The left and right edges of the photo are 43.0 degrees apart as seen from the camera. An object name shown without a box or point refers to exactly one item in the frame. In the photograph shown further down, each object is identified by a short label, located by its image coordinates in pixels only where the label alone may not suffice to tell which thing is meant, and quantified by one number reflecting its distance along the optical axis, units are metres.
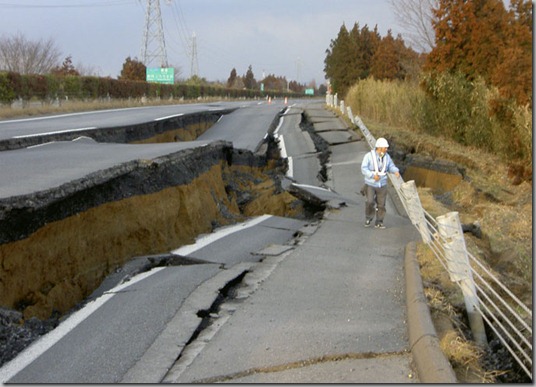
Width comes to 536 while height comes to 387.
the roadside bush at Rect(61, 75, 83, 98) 37.09
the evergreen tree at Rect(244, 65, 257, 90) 143.12
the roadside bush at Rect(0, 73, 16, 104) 29.41
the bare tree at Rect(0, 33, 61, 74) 60.22
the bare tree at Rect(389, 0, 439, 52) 39.50
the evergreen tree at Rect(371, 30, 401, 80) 48.56
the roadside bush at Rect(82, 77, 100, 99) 39.97
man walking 11.36
